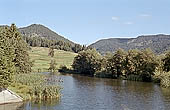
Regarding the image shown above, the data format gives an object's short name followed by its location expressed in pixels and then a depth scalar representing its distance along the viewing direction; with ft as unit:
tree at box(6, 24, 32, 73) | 232.94
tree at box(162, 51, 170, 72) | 319.51
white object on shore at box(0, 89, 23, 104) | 142.31
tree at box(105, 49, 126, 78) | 357.41
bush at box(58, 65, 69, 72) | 464.20
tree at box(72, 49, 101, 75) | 404.14
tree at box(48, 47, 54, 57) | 638.04
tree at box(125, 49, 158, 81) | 321.32
